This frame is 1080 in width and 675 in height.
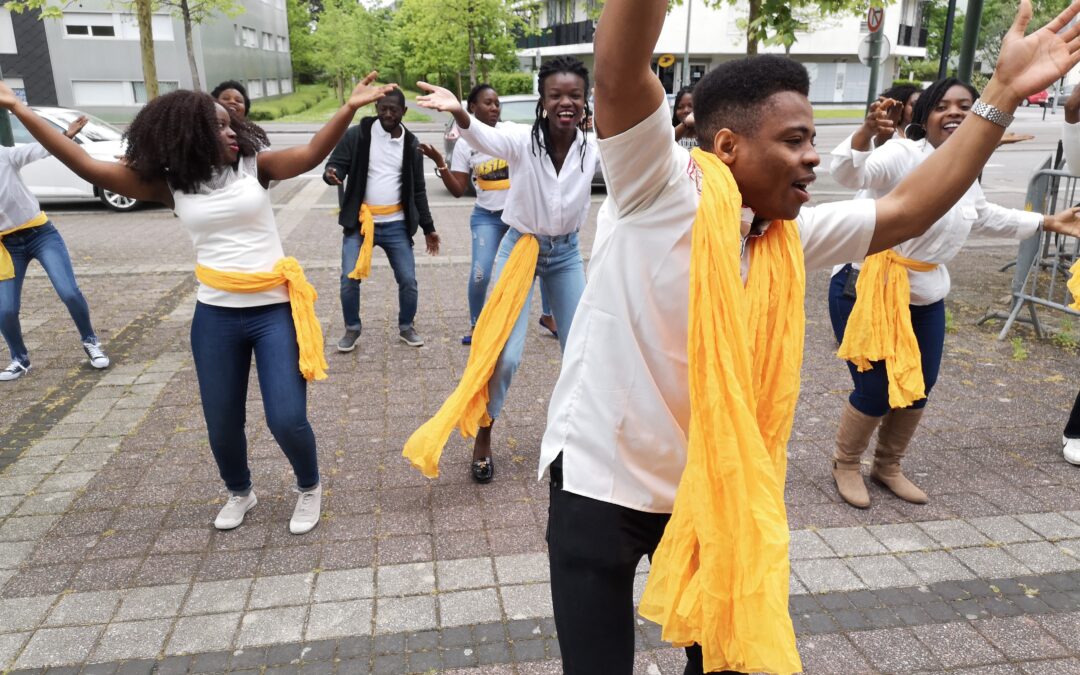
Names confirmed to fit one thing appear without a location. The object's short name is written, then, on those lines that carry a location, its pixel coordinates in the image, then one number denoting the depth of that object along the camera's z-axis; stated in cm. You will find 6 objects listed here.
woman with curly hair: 313
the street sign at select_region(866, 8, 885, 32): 958
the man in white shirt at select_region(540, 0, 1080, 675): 163
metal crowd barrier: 637
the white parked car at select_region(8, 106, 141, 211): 1190
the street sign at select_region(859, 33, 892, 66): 1016
